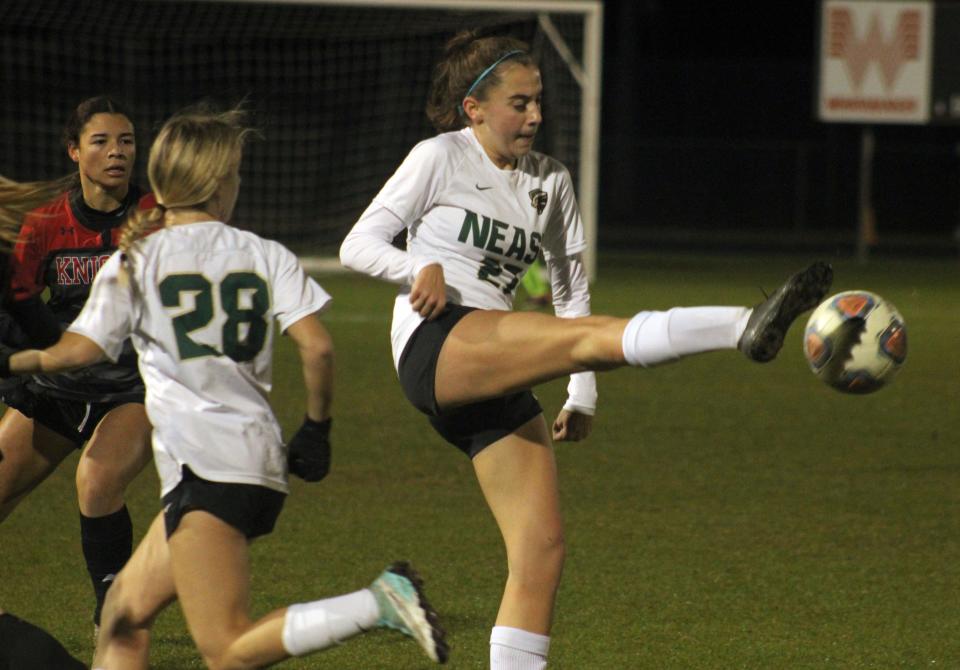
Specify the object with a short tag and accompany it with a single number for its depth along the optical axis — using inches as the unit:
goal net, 1534.2
